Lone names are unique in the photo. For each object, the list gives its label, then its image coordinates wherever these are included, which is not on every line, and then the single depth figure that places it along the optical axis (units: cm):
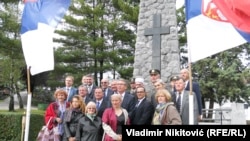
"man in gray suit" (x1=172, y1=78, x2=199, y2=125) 566
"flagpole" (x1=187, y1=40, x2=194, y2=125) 434
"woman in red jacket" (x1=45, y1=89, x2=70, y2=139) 619
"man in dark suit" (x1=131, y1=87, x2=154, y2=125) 570
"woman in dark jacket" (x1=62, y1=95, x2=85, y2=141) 583
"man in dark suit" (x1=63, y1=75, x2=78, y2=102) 685
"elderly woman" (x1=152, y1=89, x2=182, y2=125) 515
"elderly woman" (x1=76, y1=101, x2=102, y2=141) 557
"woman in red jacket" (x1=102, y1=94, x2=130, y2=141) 542
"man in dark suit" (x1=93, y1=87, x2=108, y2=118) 630
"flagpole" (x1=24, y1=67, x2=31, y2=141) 556
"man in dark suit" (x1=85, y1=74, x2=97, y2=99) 698
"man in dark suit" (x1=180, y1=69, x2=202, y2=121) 643
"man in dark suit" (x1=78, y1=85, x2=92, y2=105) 656
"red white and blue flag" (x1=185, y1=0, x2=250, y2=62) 445
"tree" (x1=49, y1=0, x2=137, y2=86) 2080
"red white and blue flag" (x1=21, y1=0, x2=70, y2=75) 571
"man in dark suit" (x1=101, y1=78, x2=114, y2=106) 663
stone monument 903
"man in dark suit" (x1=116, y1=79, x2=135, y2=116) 616
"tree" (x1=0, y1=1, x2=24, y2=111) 1861
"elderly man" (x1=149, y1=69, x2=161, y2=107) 705
